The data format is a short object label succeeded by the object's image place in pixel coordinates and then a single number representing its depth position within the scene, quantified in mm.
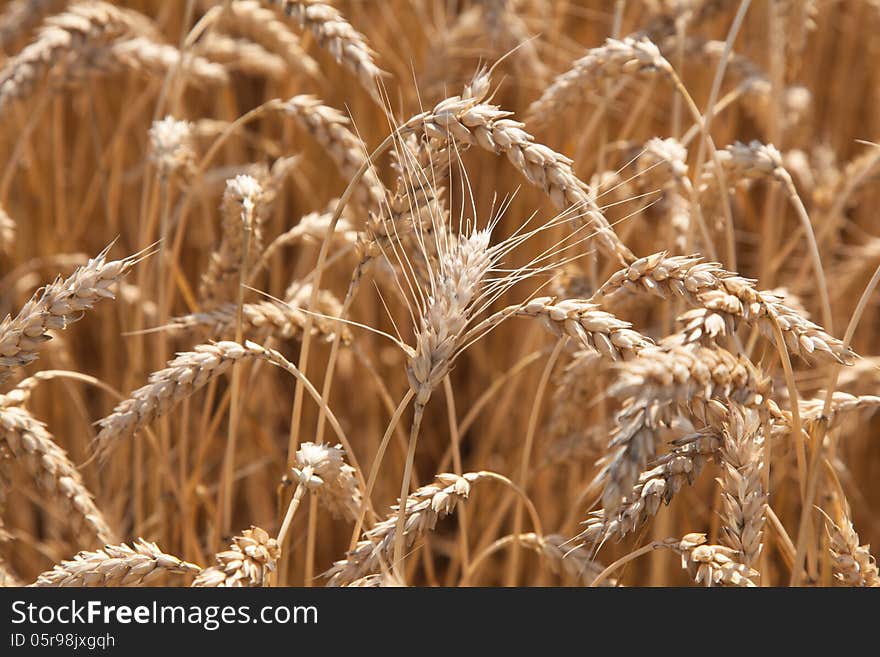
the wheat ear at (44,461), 1715
